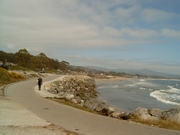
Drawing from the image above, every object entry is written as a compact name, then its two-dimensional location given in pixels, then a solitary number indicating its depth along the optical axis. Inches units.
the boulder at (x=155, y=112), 395.9
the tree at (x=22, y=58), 2561.5
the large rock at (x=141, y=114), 378.3
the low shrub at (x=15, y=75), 1179.9
